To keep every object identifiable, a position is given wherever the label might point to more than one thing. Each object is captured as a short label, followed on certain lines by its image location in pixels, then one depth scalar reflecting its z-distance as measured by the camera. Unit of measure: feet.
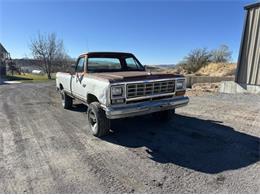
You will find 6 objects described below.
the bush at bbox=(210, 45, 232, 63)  109.59
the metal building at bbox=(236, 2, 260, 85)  29.35
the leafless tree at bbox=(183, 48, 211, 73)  91.71
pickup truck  12.40
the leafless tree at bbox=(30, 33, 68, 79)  112.82
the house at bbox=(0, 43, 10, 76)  103.50
